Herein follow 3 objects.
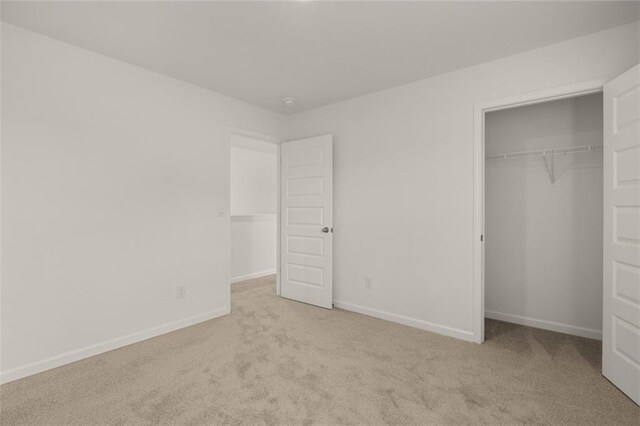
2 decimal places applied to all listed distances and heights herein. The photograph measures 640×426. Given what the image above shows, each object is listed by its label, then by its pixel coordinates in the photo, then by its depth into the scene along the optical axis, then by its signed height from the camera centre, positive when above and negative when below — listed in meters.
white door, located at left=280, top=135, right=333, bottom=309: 3.79 -0.13
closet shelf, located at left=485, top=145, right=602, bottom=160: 2.93 +0.57
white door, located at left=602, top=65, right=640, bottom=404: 1.94 -0.15
